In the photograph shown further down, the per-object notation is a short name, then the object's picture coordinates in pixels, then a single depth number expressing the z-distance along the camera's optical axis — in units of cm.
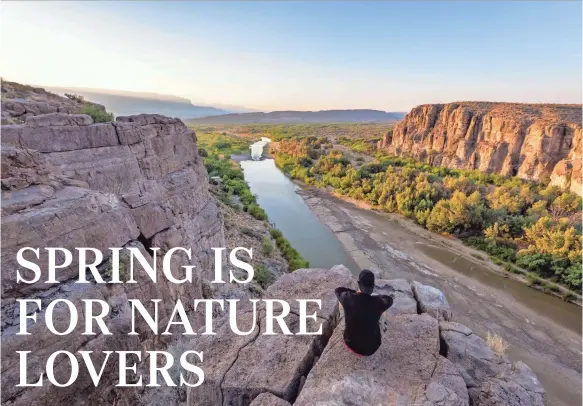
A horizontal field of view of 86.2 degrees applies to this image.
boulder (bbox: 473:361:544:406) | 393
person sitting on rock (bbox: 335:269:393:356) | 406
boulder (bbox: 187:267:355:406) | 420
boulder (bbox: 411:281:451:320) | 567
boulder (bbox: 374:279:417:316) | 575
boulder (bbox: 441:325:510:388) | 441
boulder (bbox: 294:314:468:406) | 376
